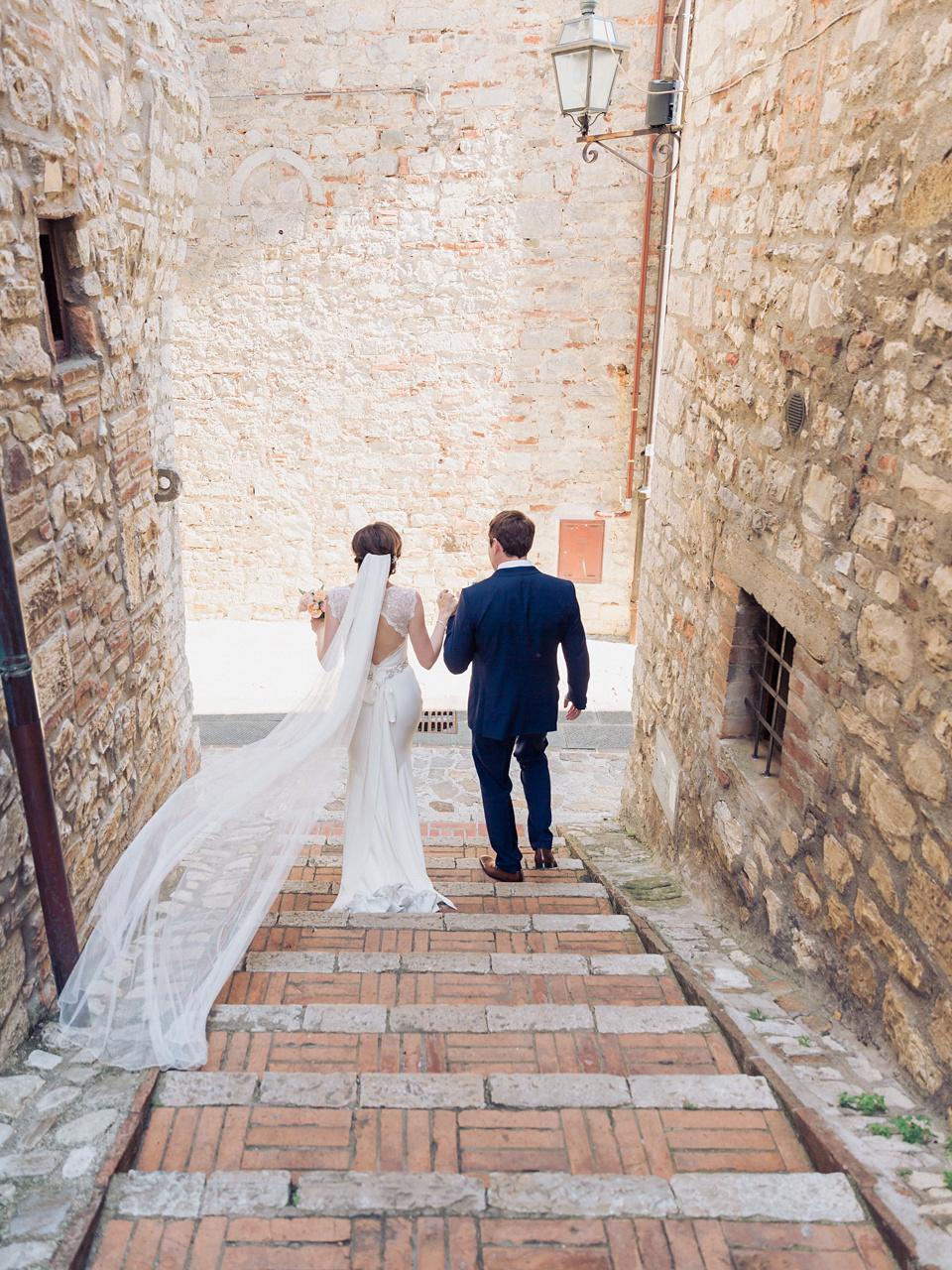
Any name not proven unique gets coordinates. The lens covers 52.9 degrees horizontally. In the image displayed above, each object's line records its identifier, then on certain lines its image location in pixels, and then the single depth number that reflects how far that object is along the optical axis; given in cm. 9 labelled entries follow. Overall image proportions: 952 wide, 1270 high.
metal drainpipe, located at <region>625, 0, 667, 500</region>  866
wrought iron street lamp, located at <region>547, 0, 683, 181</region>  555
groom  419
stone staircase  194
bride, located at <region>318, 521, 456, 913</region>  440
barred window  379
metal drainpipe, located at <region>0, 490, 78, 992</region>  258
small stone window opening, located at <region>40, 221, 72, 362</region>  332
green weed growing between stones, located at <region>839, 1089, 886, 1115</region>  240
